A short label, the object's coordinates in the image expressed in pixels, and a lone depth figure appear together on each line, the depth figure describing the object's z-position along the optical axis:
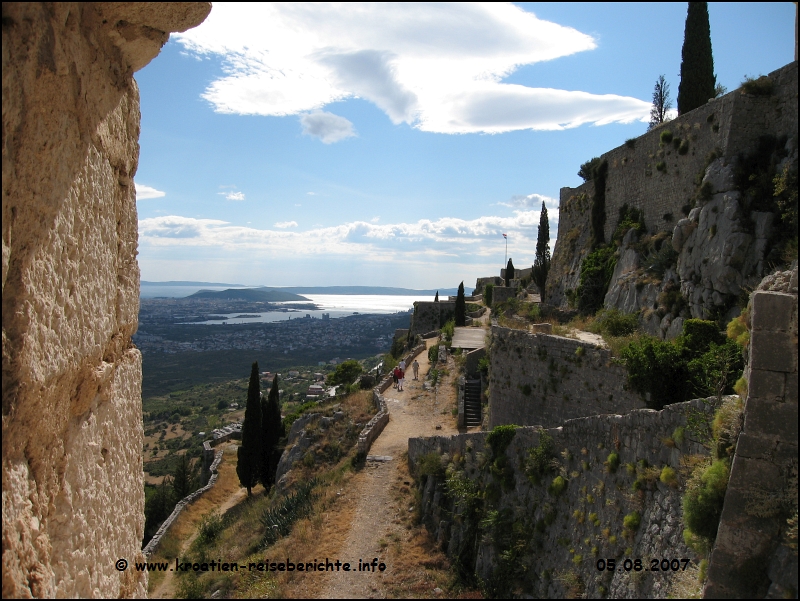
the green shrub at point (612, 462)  7.37
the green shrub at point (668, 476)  6.19
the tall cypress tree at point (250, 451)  21.64
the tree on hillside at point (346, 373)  34.03
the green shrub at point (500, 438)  10.10
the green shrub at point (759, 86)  14.83
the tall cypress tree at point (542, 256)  40.16
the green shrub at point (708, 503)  4.83
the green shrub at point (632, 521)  6.66
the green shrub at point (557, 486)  8.48
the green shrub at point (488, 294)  46.03
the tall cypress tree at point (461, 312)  38.91
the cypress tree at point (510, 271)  55.49
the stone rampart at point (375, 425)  15.63
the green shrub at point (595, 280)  21.92
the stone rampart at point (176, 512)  17.38
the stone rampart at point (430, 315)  41.81
